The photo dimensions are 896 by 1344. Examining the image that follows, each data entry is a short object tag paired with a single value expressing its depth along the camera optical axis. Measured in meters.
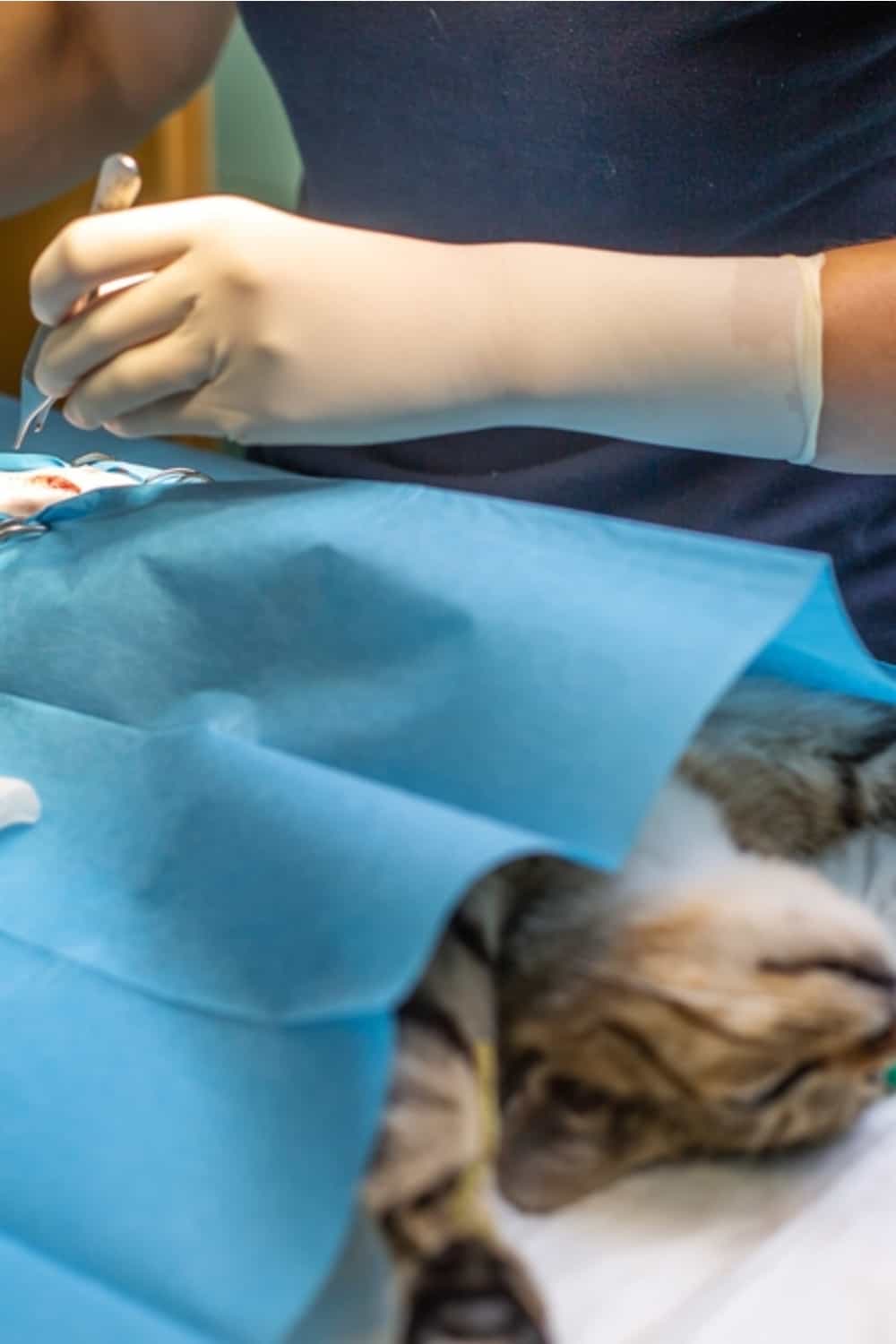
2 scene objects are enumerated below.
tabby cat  0.89
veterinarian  1.07
